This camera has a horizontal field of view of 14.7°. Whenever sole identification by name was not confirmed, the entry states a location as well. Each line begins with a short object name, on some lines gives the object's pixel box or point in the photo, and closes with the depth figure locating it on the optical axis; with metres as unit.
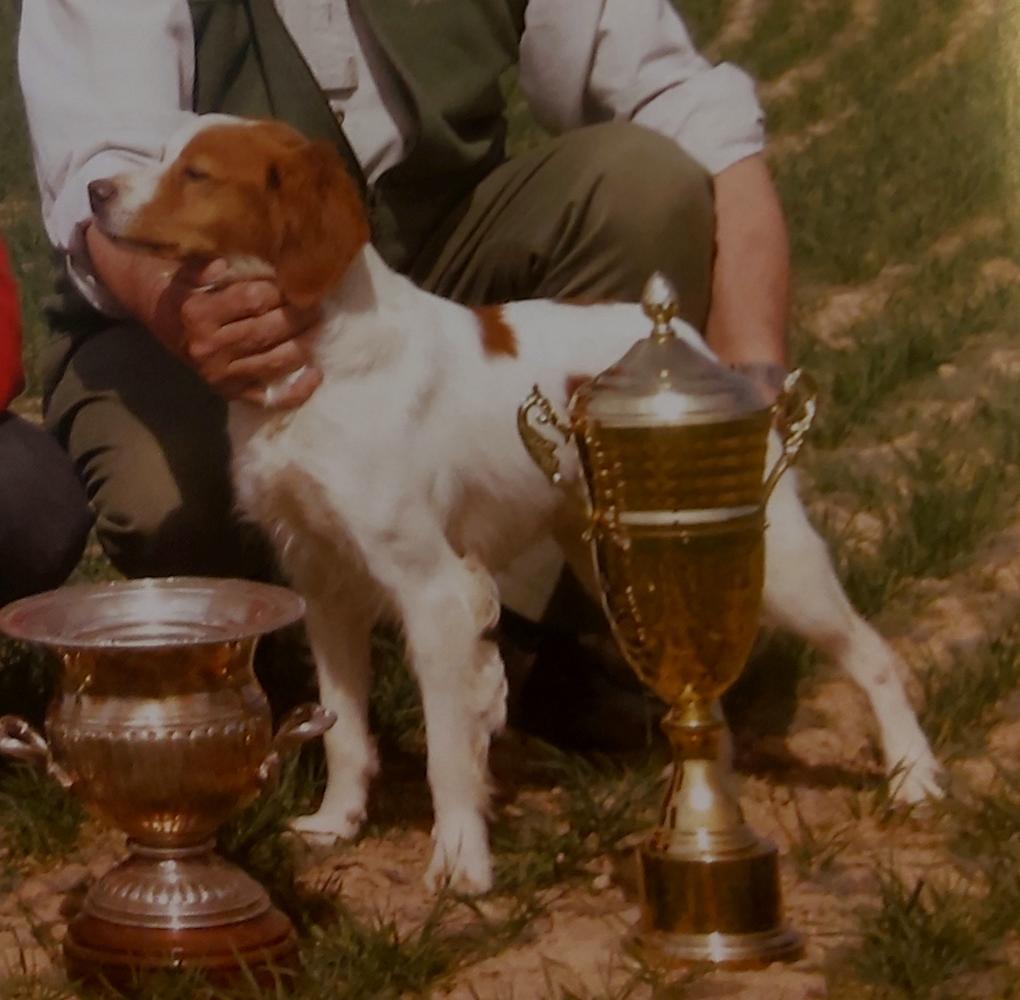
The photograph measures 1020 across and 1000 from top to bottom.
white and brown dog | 3.07
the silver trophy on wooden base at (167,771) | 2.88
